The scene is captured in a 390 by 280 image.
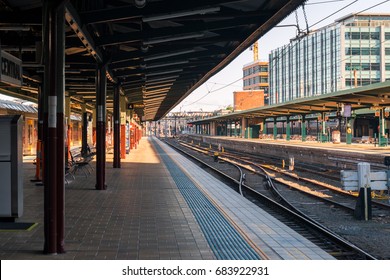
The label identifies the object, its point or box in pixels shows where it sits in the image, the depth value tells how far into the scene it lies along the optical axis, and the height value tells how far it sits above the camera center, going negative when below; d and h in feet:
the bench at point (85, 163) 54.30 -3.47
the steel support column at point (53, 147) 21.38 -0.48
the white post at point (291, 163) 83.04 -4.65
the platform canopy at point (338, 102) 91.76 +8.91
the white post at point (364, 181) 35.01 -3.33
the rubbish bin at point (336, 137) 147.69 +0.12
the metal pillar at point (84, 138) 86.84 -0.16
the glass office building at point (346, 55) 247.50 +47.33
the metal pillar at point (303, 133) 164.20 +1.40
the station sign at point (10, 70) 21.54 +3.34
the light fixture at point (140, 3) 27.27 +8.03
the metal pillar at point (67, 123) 55.92 +2.11
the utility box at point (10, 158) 27.20 -1.24
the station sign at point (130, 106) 92.84 +6.33
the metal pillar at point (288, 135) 177.42 +0.71
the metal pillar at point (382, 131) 116.78 +1.63
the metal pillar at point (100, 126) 43.24 +1.11
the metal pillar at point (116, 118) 61.41 +2.64
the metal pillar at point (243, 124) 237.29 +6.89
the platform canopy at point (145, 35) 30.12 +8.53
